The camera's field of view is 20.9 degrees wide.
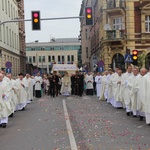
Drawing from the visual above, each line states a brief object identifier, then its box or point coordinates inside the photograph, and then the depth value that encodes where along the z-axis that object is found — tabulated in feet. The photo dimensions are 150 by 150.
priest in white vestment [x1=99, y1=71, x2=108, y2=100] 80.13
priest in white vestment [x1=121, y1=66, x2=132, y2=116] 51.97
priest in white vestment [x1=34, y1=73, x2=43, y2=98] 104.27
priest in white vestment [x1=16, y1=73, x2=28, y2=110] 63.77
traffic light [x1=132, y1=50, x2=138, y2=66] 80.28
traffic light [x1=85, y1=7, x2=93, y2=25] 70.95
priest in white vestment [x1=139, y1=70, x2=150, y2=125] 43.03
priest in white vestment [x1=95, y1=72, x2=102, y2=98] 96.36
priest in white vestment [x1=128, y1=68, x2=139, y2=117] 48.70
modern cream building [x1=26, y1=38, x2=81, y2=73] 396.78
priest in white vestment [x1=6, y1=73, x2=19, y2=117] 56.65
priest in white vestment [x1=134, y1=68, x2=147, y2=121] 46.92
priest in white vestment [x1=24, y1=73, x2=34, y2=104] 73.78
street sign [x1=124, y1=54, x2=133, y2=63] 81.10
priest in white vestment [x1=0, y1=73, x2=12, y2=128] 44.11
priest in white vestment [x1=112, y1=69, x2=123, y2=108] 61.36
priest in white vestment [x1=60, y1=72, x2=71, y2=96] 103.35
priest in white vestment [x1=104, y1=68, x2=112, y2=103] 72.08
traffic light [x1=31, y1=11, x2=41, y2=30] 70.18
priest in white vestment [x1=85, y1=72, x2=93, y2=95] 106.03
